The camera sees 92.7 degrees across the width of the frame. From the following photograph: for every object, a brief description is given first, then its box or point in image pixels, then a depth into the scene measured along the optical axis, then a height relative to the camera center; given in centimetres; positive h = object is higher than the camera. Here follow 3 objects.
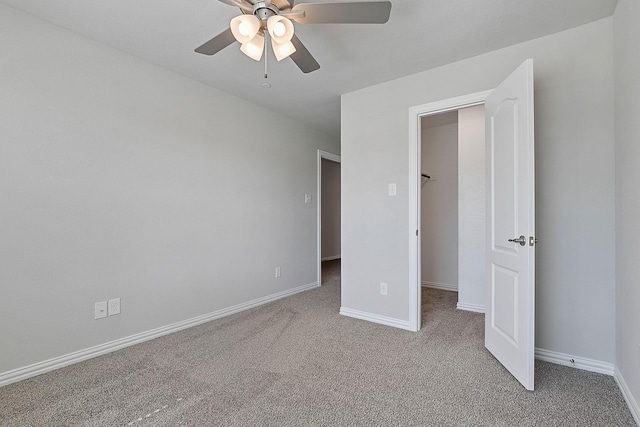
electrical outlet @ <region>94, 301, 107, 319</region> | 229 -71
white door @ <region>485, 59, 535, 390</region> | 180 -8
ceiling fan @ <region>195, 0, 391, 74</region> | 148 +99
